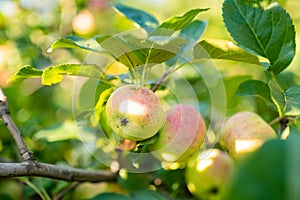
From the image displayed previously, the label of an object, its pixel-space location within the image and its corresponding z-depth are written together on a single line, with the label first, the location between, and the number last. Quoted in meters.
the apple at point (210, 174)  0.88
